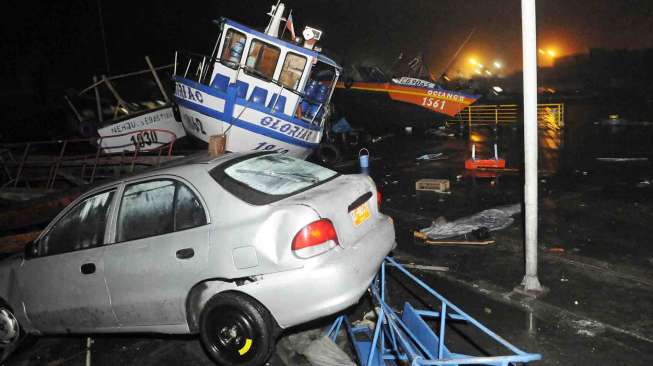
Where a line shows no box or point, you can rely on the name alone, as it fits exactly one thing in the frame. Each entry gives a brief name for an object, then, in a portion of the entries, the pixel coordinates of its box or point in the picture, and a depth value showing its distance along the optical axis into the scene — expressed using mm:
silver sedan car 3428
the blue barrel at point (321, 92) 13827
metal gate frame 2564
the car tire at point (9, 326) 4758
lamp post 4352
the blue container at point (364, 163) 10005
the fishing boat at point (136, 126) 14070
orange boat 17594
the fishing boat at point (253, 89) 11718
